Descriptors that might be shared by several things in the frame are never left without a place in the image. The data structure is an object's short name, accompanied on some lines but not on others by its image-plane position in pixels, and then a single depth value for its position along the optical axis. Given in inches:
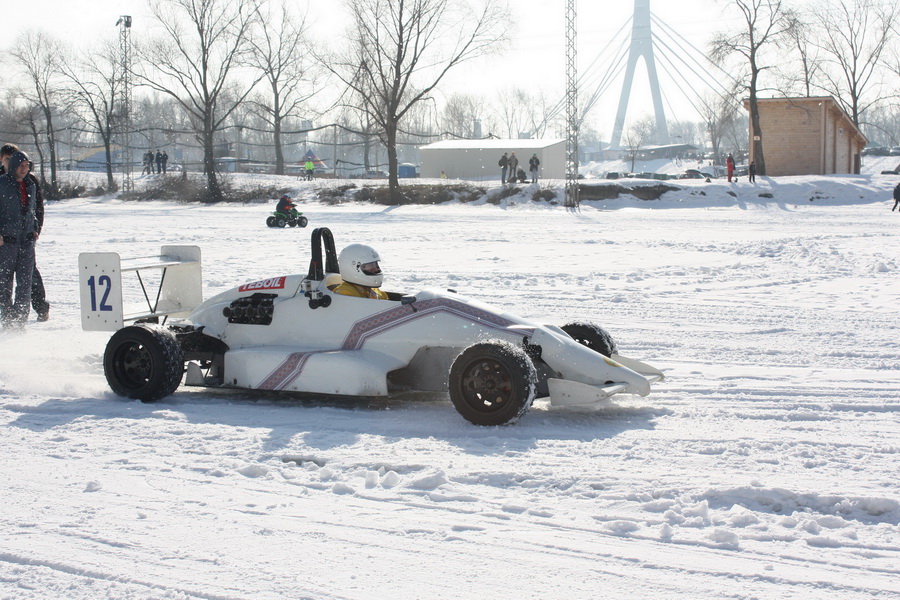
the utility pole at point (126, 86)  1766.4
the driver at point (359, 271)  278.5
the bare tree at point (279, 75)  2166.3
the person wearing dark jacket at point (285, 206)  1091.3
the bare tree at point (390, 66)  1678.2
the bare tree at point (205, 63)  1881.2
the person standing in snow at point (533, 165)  1690.5
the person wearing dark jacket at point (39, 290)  417.1
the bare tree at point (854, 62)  2522.1
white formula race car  245.0
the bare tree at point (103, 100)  2075.1
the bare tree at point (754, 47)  1690.5
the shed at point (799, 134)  1765.5
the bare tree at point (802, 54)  1707.7
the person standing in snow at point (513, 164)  1746.8
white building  2175.2
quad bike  1079.0
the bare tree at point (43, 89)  2108.8
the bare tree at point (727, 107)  1786.4
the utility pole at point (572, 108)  1381.6
